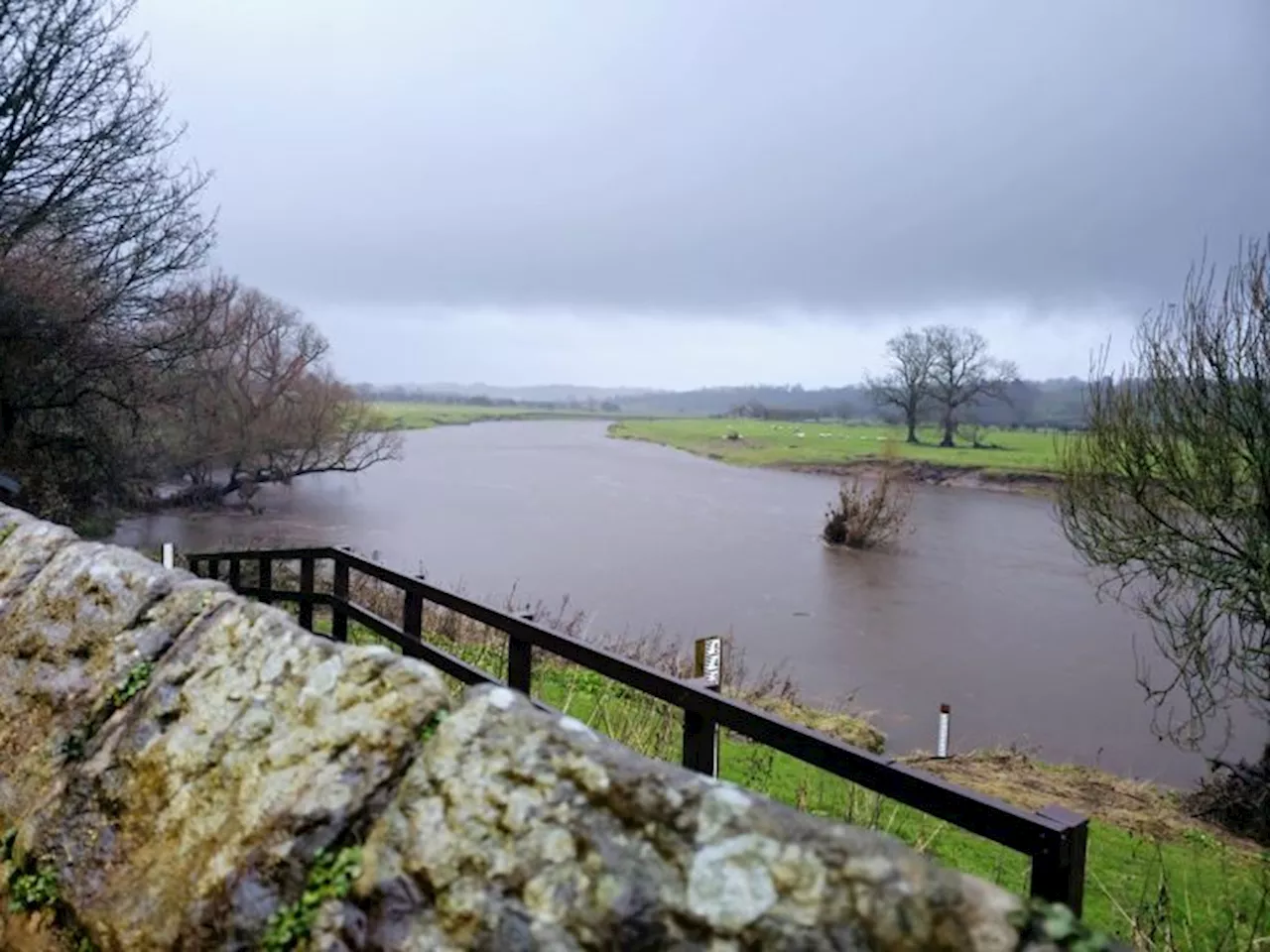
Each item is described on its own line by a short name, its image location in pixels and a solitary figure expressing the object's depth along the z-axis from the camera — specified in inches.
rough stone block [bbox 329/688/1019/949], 42.9
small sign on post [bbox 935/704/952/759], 403.6
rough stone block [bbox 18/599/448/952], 58.5
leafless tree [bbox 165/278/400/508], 1118.4
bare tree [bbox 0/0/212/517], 478.0
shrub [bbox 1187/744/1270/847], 386.3
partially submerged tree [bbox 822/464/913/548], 1028.5
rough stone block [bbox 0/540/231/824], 77.5
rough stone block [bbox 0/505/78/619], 97.3
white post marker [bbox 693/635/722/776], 246.8
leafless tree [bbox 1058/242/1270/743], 383.9
